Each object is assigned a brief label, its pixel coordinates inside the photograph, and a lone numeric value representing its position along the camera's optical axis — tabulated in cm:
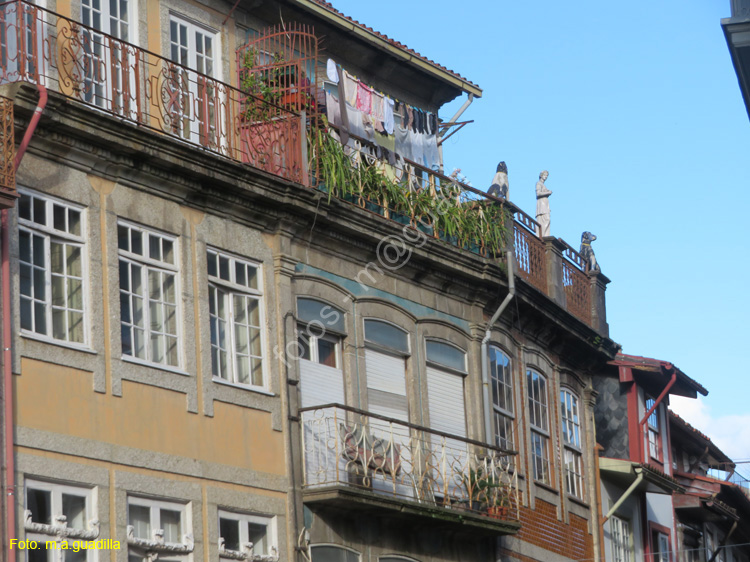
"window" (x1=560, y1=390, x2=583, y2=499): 2531
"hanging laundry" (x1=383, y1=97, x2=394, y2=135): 2241
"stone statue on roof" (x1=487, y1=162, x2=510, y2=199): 2398
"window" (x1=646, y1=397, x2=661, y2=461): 2906
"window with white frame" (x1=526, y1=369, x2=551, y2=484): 2400
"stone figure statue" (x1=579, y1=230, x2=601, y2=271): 2715
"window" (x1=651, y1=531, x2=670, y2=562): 2849
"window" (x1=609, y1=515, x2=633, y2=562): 2651
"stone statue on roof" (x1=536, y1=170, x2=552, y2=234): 2572
